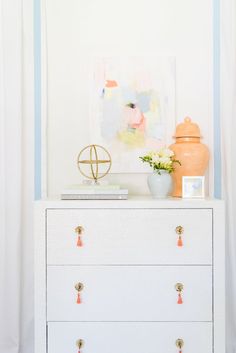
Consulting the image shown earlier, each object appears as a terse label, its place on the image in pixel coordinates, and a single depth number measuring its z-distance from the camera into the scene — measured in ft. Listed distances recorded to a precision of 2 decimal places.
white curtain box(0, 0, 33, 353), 6.81
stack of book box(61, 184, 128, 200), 5.63
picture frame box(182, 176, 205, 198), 5.82
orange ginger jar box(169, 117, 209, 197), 6.19
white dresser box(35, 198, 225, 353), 5.41
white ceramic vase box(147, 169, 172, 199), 5.90
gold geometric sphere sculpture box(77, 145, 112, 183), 7.00
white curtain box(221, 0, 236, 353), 6.86
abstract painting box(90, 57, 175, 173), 6.98
